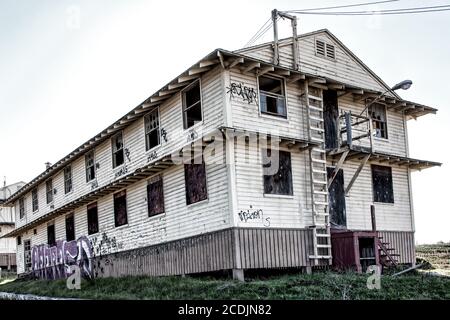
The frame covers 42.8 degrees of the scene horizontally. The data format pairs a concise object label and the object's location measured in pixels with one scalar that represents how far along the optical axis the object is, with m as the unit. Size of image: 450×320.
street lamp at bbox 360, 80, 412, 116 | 18.28
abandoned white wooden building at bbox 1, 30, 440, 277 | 17.67
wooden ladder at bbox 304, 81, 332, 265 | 19.05
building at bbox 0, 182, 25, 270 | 53.38
